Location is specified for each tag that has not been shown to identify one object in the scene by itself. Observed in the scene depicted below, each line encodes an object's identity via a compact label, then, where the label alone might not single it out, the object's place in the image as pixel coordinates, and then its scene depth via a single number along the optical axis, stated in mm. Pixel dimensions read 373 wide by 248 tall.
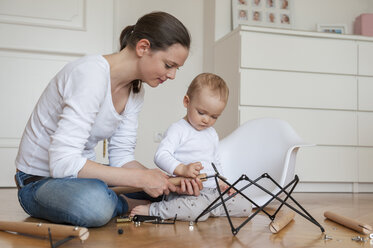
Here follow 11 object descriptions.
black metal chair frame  1231
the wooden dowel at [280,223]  1341
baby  1550
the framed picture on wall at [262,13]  3359
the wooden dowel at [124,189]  1536
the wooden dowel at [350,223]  1360
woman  1298
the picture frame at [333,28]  3578
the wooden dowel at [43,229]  1034
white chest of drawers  2949
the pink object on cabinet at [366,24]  3480
